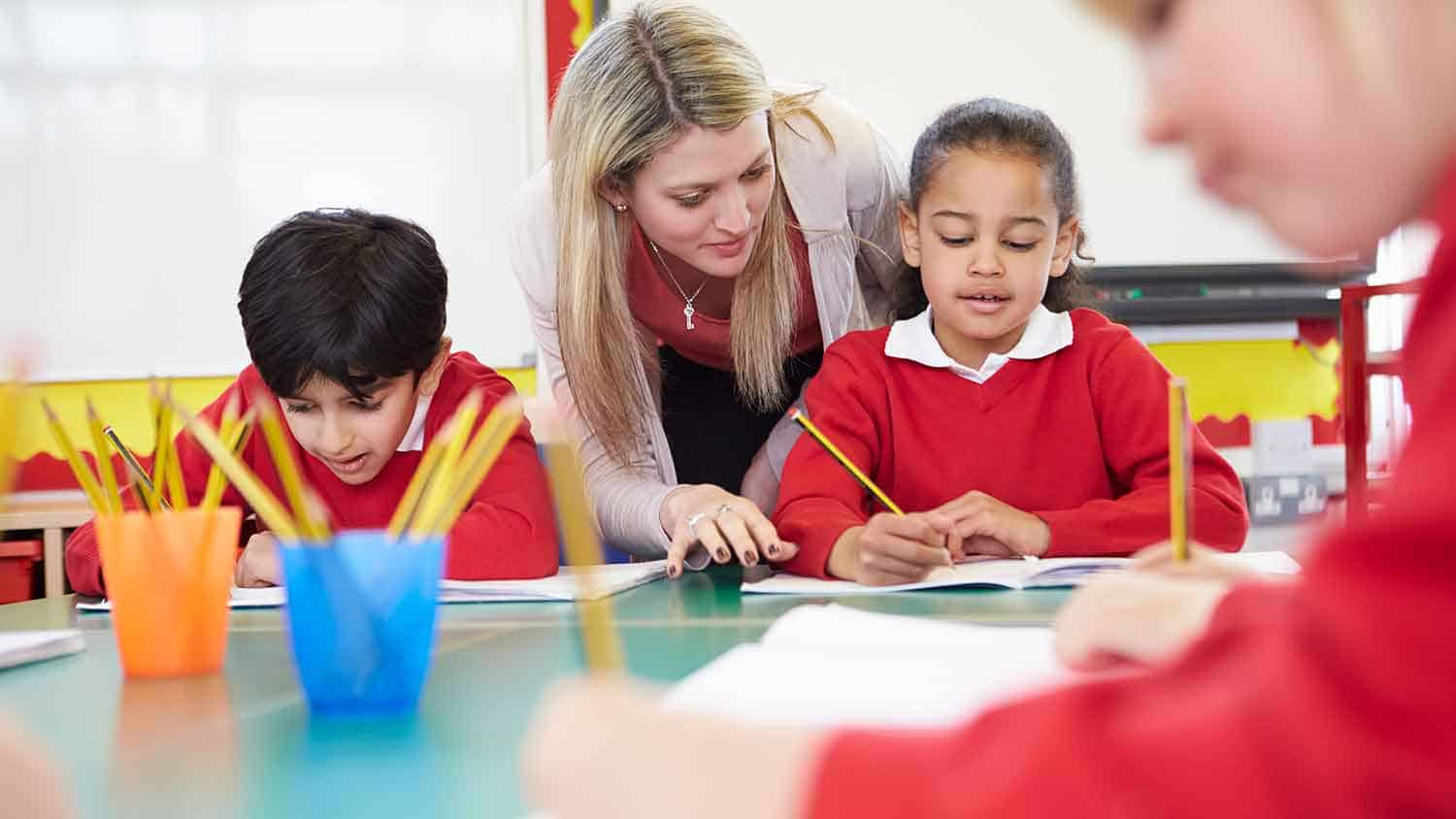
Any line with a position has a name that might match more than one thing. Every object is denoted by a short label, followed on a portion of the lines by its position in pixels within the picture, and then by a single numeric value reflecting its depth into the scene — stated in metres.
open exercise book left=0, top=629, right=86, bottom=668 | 0.94
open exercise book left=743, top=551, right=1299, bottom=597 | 1.18
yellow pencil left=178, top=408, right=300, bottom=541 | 0.69
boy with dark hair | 1.48
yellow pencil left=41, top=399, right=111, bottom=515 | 0.94
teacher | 1.62
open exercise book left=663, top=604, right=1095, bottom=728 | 0.63
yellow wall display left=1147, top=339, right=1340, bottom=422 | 3.41
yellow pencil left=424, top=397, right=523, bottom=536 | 0.65
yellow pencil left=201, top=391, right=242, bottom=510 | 0.86
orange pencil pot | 0.86
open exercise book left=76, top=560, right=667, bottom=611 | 1.23
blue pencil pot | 0.71
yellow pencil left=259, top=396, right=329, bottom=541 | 0.59
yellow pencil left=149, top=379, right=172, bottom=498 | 1.00
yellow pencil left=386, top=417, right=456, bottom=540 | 0.73
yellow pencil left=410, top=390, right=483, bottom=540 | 0.71
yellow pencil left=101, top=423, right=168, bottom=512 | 0.97
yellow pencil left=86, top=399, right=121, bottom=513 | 0.92
